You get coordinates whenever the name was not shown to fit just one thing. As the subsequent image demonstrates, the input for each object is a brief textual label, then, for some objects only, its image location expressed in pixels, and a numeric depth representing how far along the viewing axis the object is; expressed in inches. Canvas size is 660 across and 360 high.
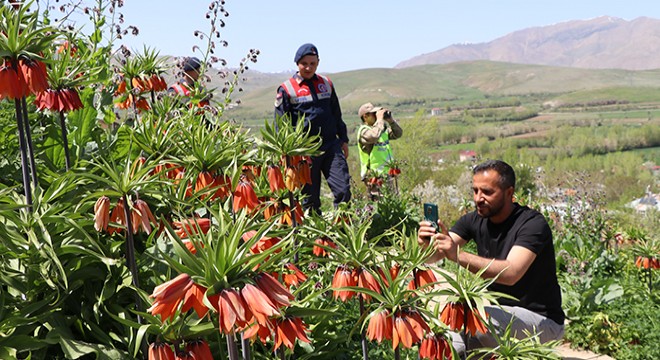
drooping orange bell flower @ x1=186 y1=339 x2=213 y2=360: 49.1
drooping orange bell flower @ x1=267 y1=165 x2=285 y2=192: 93.1
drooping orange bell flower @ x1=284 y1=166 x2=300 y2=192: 93.2
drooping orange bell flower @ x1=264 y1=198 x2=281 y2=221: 98.1
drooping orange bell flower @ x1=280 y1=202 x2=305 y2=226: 98.3
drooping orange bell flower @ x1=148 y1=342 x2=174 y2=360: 49.3
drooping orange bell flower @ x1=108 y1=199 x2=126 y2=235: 64.3
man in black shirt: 115.3
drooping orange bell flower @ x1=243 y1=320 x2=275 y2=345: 52.1
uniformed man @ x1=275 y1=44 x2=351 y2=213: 201.2
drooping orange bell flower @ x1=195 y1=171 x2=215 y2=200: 82.2
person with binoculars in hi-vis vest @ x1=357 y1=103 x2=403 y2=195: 290.8
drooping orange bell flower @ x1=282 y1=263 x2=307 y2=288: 73.8
